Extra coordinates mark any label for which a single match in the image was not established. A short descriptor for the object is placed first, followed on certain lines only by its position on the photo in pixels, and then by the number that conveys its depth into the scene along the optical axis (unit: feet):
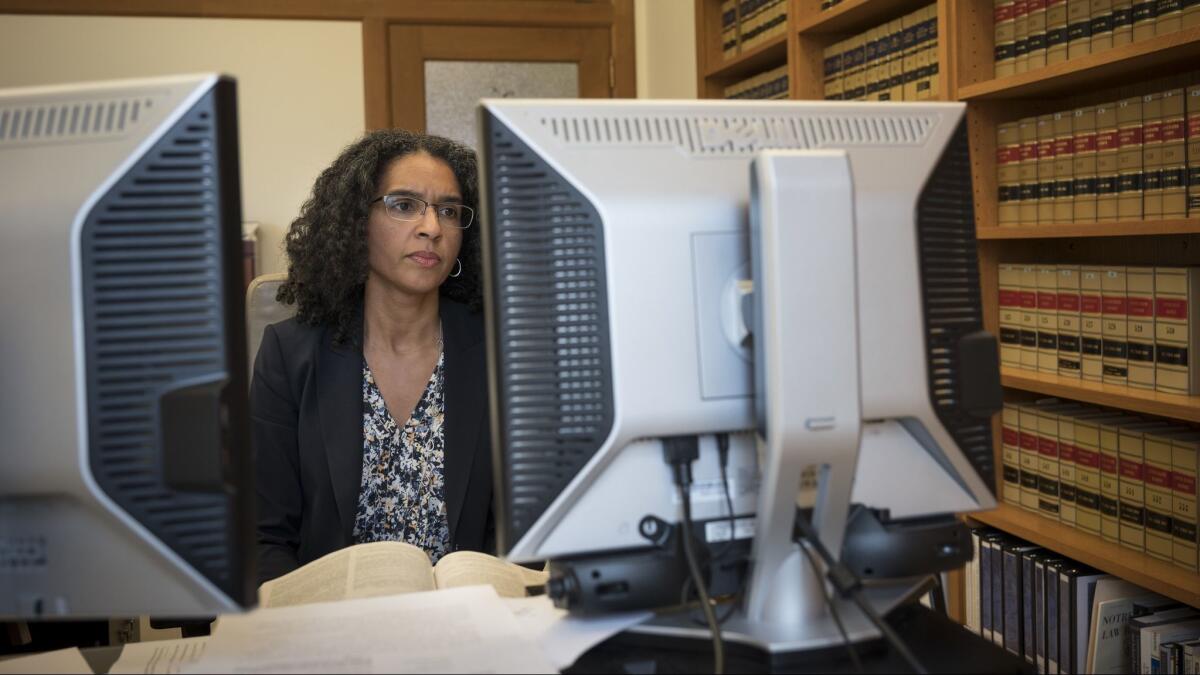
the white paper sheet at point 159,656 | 3.17
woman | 5.56
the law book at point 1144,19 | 6.22
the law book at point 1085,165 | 6.89
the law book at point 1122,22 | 6.42
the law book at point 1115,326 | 6.75
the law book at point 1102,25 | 6.59
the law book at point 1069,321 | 7.14
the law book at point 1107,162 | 6.70
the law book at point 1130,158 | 6.51
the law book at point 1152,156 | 6.35
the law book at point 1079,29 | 6.75
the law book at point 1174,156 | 6.18
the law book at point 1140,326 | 6.55
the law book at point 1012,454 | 7.80
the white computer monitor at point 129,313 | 2.70
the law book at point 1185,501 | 6.22
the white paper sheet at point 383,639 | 3.04
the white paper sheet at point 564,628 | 3.15
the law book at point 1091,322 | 6.95
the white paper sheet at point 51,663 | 3.23
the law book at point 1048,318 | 7.32
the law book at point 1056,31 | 6.95
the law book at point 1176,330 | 6.26
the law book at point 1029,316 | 7.51
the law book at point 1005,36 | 7.40
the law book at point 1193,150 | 6.06
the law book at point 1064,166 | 7.04
